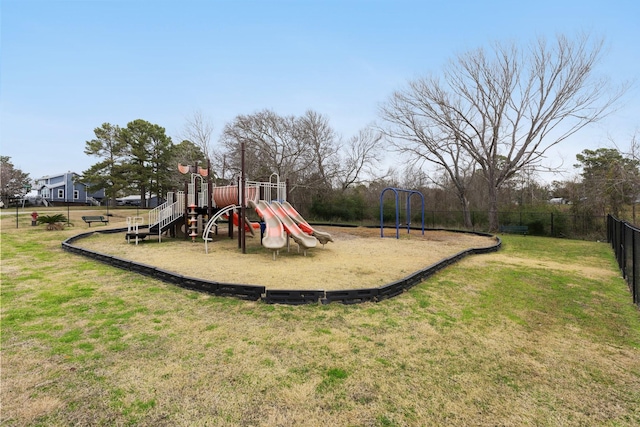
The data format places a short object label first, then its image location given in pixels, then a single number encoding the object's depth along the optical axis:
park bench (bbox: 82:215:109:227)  16.52
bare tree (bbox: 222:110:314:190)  25.22
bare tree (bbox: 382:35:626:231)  15.32
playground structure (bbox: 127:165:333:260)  8.85
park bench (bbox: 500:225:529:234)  15.55
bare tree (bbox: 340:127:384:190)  26.25
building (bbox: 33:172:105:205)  39.38
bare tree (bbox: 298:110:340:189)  25.72
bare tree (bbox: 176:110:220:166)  27.02
